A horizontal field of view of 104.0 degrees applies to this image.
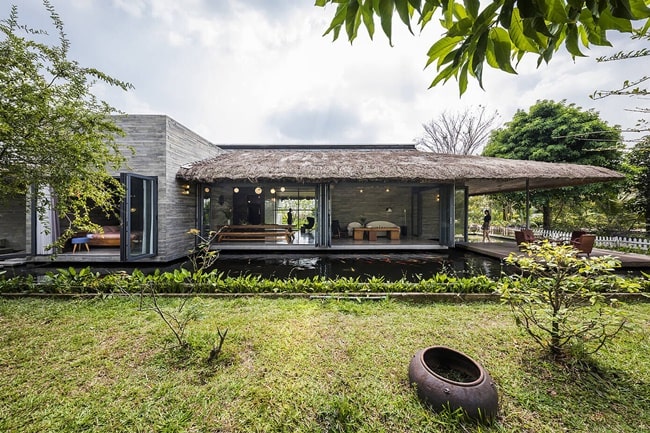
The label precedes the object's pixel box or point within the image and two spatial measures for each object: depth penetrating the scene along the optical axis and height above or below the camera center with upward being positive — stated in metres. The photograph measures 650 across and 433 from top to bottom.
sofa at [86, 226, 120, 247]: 8.39 -0.93
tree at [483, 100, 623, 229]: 11.68 +3.80
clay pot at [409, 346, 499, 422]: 1.80 -1.31
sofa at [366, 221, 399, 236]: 11.65 -0.47
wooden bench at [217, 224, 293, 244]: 9.72 -0.75
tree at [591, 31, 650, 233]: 10.98 +1.71
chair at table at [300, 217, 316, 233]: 11.48 -0.51
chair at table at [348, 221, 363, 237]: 12.61 -0.57
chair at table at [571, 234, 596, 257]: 6.80 -0.70
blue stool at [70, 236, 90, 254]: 7.84 -0.94
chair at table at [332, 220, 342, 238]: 12.23 -0.76
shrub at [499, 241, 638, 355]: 2.29 -0.77
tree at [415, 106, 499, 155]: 22.00 +7.63
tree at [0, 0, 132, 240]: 2.57 +1.02
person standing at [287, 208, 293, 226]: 11.46 -0.14
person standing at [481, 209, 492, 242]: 11.70 -0.37
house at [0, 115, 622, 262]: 7.22 +0.83
